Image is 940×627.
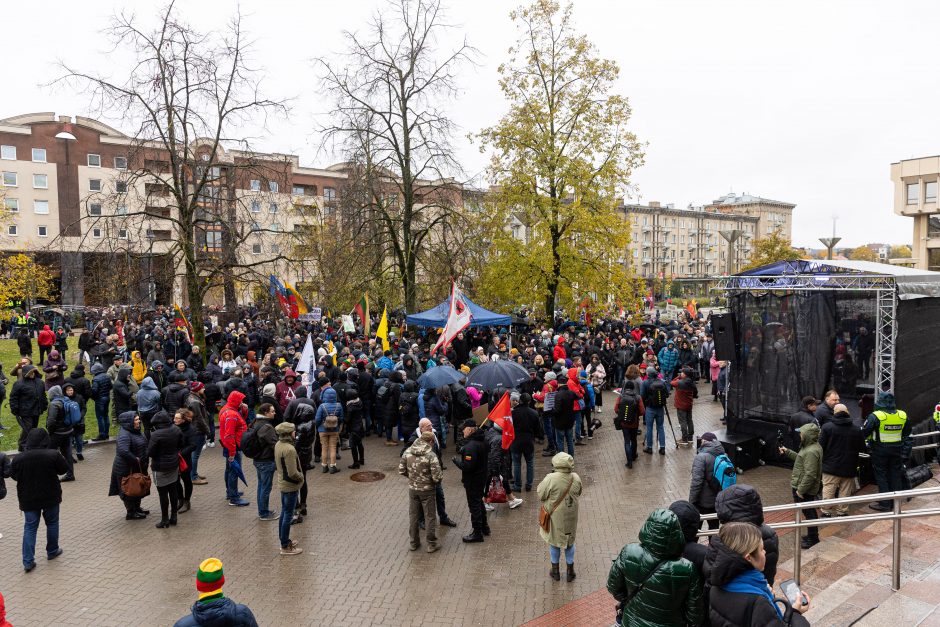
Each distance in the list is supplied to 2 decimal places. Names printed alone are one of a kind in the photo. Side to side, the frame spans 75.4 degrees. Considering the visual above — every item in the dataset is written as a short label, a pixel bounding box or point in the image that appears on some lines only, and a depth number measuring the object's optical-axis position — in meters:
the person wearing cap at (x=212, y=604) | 4.08
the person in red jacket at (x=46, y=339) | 22.61
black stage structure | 11.09
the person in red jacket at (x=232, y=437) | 9.92
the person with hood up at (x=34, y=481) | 7.86
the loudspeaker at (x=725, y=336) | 12.92
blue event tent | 20.42
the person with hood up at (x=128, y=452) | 9.12
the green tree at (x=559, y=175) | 24.42
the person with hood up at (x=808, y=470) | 8.09
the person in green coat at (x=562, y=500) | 7.25
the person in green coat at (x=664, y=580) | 4.23
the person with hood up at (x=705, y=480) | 7.27
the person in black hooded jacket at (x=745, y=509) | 4.71
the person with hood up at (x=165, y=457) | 9.02
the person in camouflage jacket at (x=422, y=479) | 8.17
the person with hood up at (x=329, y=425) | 11.55
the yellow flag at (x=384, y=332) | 19.38
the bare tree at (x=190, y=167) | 17.50
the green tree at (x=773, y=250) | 50.28
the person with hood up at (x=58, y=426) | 10.27
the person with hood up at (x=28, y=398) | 12.09
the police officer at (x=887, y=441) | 8.67
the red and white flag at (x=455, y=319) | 16.36
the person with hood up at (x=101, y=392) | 13.75
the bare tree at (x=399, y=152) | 23.47
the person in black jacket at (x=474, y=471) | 8.40
